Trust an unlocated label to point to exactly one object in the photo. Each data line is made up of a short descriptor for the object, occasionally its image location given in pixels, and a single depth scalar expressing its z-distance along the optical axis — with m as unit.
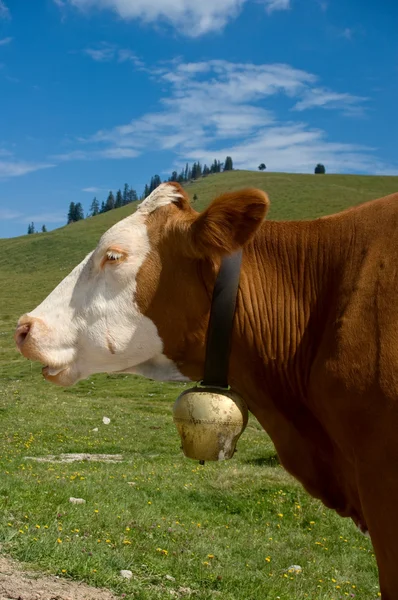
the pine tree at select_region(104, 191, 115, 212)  192.25
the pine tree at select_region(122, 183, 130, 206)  192.57
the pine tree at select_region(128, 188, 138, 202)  192.50
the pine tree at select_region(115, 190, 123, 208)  192.25
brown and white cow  2.64
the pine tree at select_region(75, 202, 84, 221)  185.75
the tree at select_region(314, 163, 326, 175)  171.70
